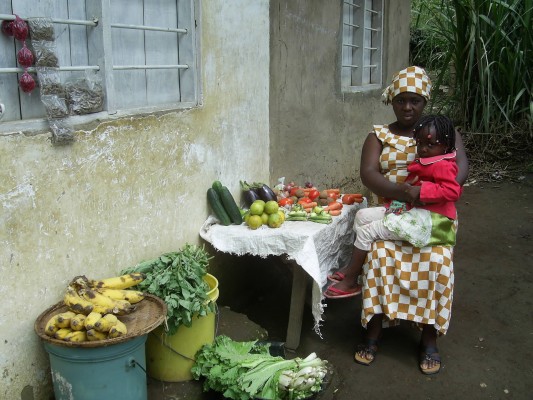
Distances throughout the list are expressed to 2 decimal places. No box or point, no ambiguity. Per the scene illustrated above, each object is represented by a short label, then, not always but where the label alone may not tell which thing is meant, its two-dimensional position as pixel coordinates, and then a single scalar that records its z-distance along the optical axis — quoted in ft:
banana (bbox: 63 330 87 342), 8.63
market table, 12.62
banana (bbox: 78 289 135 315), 9.27
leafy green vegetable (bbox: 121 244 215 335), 10.29
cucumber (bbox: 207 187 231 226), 13.53
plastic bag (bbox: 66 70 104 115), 9.80
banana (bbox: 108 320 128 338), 8.73
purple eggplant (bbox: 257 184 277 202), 14.65
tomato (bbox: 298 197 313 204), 15.18
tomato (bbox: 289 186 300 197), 16.04
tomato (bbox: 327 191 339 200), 15.67
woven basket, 8.57
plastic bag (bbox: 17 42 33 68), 8.88
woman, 12.35
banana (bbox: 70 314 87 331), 8.74
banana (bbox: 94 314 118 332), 8.70
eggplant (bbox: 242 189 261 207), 14.60
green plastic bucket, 8.75
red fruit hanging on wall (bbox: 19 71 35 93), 8.99
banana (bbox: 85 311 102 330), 8.70
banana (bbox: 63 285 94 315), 9.08
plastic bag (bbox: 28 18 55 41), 8.93
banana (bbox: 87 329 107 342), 8.65
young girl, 11.89
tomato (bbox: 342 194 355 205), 15.76
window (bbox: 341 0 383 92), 22.21
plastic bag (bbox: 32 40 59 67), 9.05
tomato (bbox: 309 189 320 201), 15.56
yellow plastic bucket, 10.96
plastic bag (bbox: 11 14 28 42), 8.72
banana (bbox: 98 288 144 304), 9.79
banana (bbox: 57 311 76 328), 8.84
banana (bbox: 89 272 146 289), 10.05
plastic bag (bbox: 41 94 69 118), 9.30
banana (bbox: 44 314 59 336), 8.78
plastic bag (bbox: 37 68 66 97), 9.20
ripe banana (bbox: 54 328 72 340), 8.66
